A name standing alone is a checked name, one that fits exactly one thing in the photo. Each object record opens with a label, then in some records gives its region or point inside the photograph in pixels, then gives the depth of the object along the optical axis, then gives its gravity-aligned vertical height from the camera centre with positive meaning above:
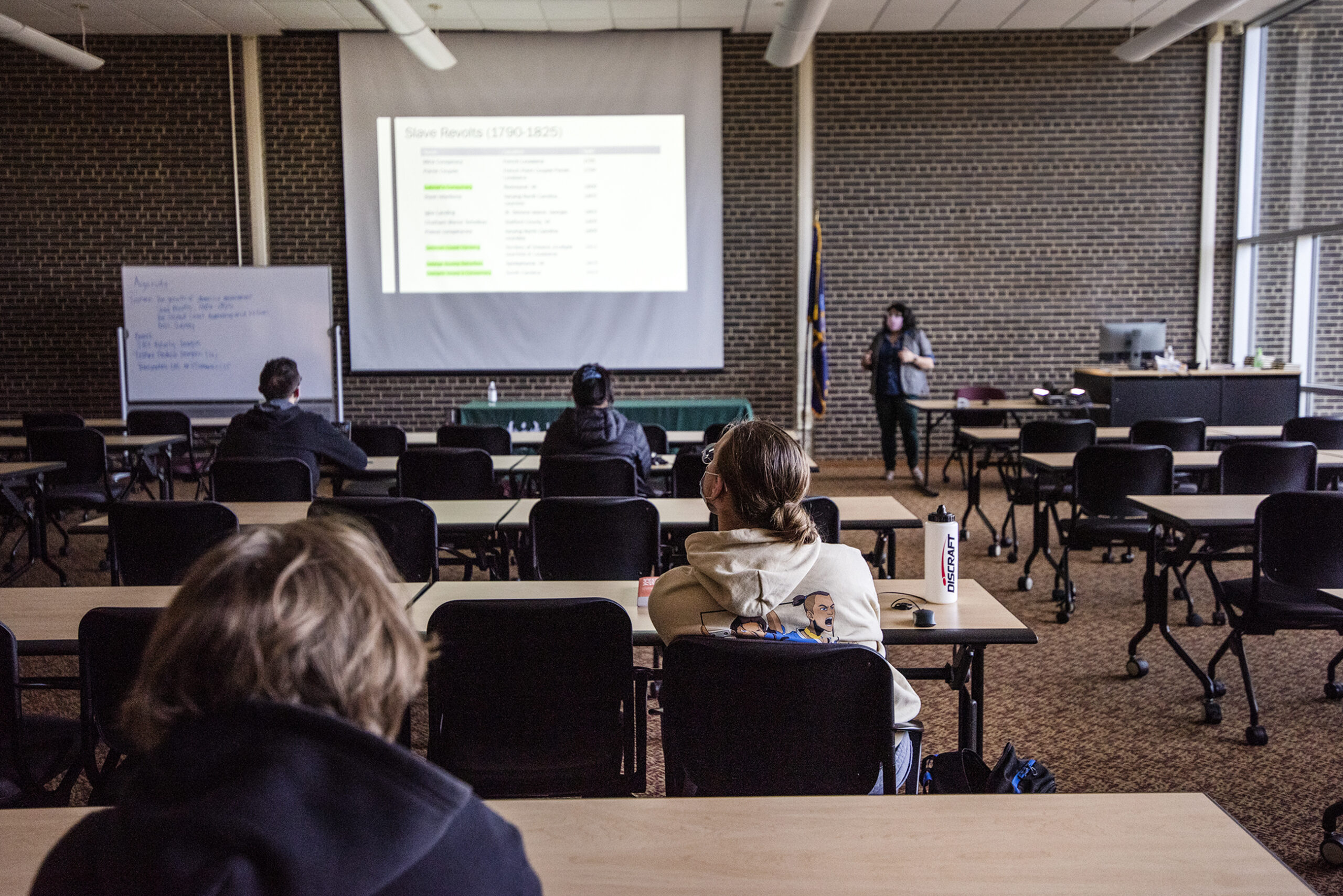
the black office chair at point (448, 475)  4.56 -0.58
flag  8.67 +0.17
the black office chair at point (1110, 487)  4.52 -0.64
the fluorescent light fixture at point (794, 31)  6.91 +2.42
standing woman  8.53 -0.13
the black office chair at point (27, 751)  1.93 -0.88
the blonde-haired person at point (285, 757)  0.67 -0.29
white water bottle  2.41 -0.51
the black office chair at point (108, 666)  1.93 -0.62
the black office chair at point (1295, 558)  3.17 -0.69
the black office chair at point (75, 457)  5.82 -0.61
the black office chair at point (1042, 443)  5.57 -0.54
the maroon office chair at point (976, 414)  8.11 -0.54
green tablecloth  8.15 -0.50
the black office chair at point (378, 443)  5.91 -0.55
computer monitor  8.52 +0.06
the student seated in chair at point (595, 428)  4.39 -0.34
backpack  1.71 -0.78
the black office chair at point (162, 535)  3.12 -0.58
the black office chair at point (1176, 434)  5.49 -0.47
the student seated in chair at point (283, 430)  4.46 -0.35
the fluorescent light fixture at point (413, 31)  6.87 +2.45
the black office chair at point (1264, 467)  4.39 -0.53
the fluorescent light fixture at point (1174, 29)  7.27 +2.53
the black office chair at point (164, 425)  6.97 -0.50
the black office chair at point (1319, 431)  5.39 -0.45
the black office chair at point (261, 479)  4.20 -0.54
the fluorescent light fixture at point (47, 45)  7.33 +2.45
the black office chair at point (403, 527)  3.34 -0.59
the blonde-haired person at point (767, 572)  1.80 -0.41
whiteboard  8.79 +0.26
